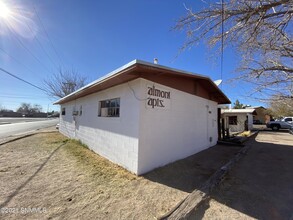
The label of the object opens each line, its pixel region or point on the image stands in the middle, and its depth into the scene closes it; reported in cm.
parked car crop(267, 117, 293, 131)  1888
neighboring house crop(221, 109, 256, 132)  1692
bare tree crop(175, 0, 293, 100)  297
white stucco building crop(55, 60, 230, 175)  378
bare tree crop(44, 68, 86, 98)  2255
